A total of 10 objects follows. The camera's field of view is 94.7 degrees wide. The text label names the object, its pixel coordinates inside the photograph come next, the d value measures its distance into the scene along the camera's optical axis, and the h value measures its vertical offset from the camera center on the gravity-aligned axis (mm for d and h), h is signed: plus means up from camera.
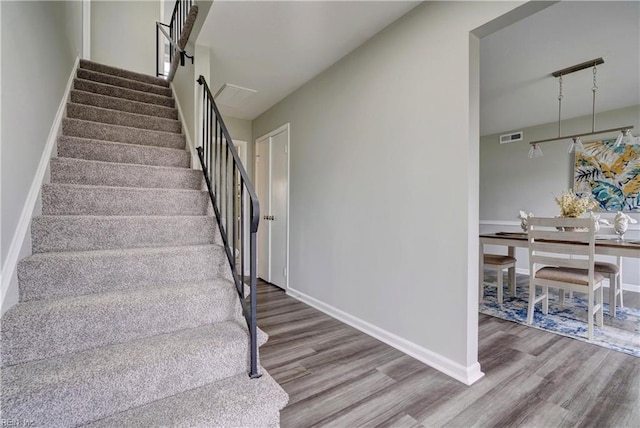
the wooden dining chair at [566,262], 2426 -446
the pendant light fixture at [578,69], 2766 +1388
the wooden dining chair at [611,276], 2902 -648
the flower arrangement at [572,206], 3031 +49
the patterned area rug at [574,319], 2377 -1043
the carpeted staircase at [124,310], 1140 -480
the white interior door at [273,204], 3863 +83
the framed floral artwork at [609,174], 3869 +507
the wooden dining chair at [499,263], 3261 -594
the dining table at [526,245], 2412 -324
